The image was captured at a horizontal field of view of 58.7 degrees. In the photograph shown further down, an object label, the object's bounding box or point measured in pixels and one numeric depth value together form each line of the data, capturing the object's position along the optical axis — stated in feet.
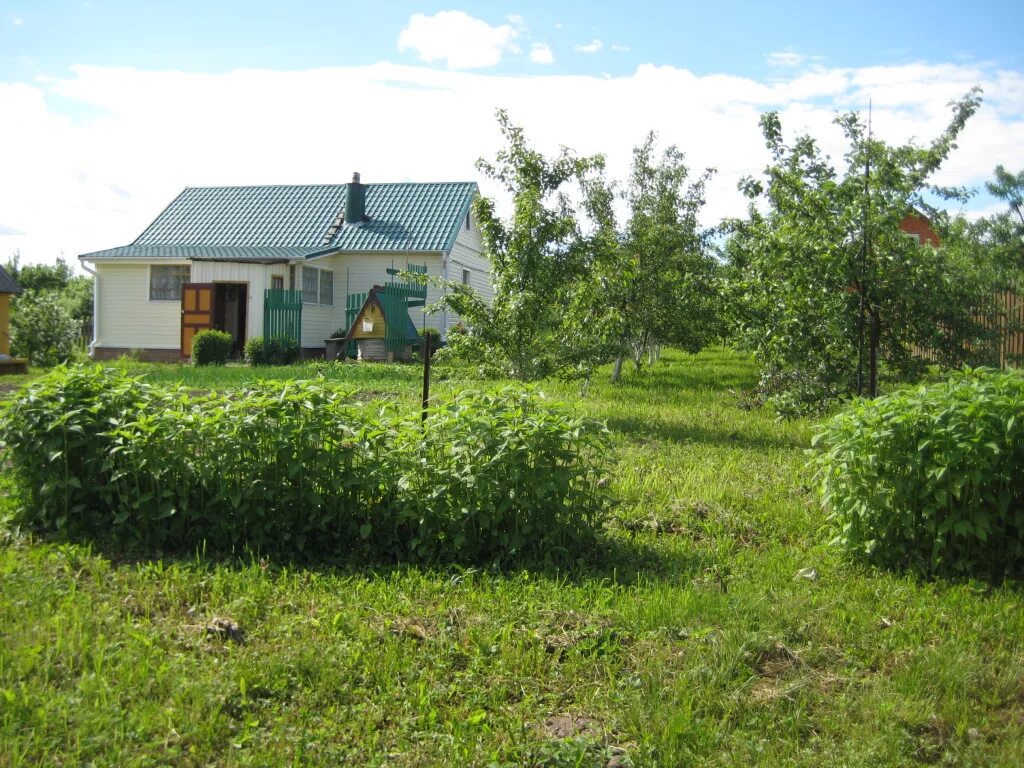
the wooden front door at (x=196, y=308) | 77.61
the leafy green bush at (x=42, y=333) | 70.08
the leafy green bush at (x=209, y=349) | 69.77
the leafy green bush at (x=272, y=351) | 70.69
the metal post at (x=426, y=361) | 24.89
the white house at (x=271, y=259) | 78.12
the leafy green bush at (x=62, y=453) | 18.35
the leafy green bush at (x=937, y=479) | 17.02
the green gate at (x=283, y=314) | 75.31
